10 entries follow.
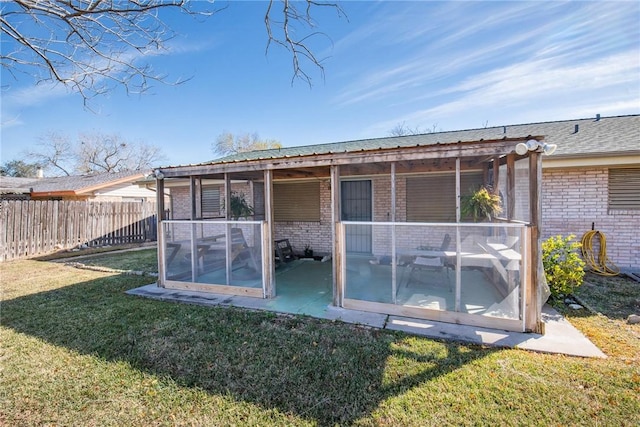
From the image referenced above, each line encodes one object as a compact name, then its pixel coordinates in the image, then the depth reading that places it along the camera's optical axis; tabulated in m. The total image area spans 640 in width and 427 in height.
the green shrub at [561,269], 4.67
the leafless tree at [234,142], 32.84
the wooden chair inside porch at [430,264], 4.20
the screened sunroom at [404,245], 3.85
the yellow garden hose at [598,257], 6.56
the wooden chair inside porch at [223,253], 5.41
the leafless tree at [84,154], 30.94
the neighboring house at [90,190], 14.72
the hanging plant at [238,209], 7.52
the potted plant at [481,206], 4.87
